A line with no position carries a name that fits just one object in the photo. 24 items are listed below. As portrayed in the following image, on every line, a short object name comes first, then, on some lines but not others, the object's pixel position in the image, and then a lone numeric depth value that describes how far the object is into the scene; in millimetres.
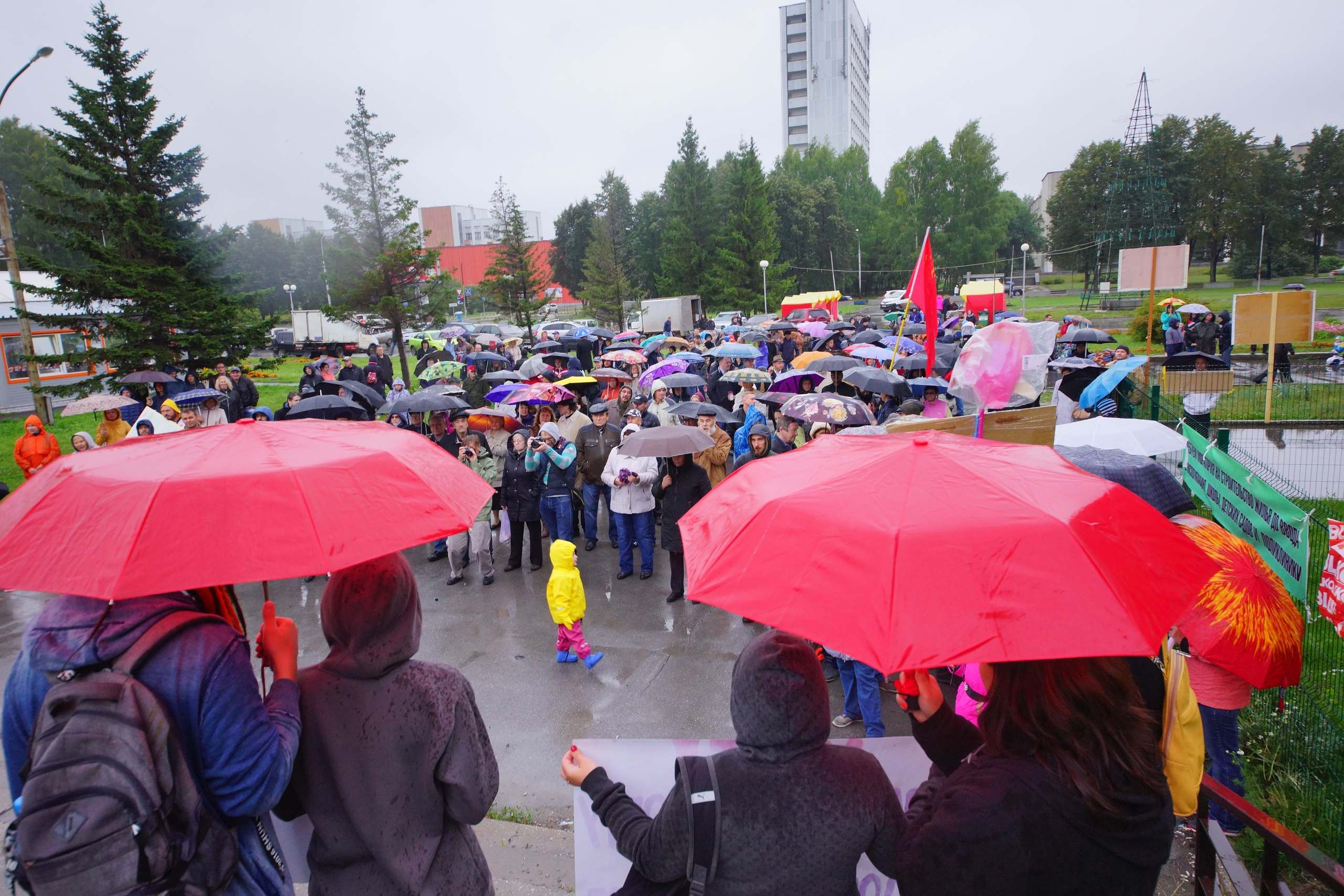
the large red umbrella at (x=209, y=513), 1752
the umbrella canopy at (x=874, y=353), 14102
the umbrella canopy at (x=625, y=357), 15773
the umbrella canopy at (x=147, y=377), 14539
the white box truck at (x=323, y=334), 45250
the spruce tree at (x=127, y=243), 16531
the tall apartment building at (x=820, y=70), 119938
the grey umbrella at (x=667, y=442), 7180
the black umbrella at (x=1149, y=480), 3975
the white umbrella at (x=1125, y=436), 5656
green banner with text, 4566
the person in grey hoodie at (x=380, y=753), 2148
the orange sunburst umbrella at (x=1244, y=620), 3439
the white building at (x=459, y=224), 135288
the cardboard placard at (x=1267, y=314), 11320
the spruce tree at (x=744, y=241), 47781
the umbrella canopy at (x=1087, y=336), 17781
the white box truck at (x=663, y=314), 38344
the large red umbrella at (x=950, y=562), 1742
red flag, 7637
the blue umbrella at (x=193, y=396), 10727
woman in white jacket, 8336
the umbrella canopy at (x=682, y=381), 11094
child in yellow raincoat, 6441
